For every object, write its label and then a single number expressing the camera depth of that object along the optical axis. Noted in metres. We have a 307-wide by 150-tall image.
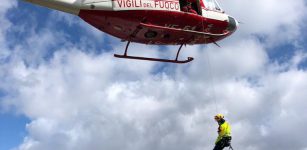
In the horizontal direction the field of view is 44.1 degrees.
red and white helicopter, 22.43
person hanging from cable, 21.32
